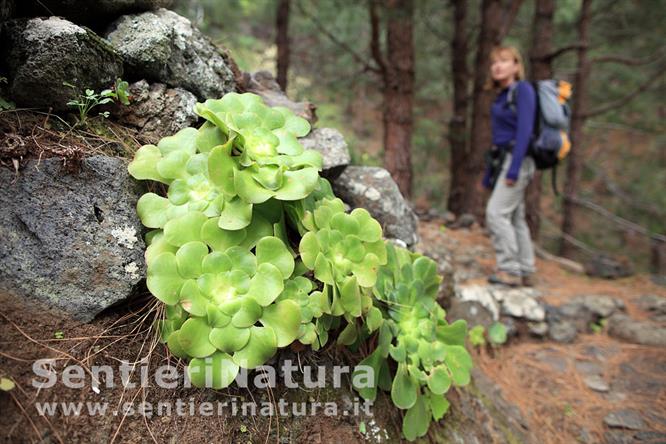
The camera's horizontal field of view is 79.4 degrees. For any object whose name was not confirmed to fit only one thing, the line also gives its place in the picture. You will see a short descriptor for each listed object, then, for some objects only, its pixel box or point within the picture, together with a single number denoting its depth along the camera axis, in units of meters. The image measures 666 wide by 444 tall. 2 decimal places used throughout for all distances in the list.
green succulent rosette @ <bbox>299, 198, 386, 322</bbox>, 1.45
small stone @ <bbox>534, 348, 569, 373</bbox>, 3.08
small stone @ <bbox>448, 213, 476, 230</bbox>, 6.45
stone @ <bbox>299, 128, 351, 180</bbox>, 2.16
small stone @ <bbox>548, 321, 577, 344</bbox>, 3.46
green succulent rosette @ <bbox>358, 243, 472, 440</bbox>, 1.71
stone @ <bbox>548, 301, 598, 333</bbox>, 3.64
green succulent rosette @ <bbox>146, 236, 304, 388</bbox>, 1.30
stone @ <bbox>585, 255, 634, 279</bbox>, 5.20
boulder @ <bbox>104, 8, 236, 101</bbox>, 1.83
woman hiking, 3.79
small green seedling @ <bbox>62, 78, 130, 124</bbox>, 1.55
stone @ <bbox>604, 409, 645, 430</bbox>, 2.39
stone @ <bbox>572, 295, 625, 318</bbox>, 3.80
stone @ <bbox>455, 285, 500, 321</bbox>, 3.49
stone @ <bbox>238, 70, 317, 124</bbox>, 2.57
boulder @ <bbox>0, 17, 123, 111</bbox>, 1.45
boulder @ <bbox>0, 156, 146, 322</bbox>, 1.31
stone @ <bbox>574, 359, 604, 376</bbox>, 2.99
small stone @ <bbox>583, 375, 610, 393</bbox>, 2.79
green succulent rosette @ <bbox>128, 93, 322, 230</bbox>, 1.44
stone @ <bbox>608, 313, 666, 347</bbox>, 3.28
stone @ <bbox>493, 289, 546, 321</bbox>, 3.56
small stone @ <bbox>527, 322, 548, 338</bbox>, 3.47
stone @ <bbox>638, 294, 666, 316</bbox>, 3.87
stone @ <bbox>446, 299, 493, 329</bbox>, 3.21
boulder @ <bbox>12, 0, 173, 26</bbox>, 1.62
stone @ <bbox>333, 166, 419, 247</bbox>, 2.34
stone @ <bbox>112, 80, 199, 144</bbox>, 1.80
